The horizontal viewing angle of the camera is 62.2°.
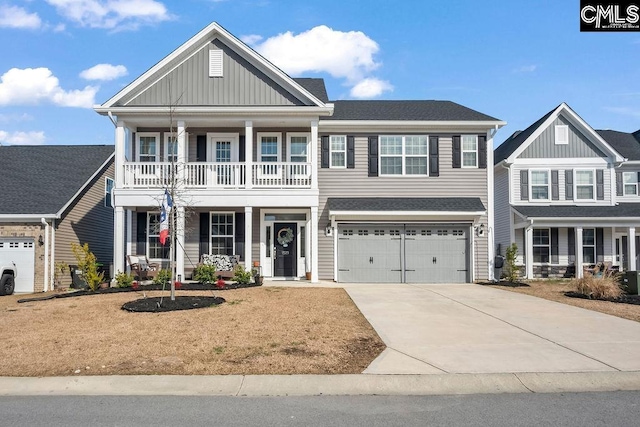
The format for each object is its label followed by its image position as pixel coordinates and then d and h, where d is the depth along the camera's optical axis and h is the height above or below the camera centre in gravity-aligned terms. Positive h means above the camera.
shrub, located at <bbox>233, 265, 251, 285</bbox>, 16.36 -1.42
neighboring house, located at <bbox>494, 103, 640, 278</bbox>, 22.55 +1.89
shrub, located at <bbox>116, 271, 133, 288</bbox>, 15.48 -1.44
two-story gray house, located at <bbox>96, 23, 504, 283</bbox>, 17.84 +1.99
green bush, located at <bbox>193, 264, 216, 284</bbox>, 16.45 -1.34
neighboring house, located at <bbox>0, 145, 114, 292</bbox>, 18.12 +0.93
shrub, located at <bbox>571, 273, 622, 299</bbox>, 14.45 -1.60
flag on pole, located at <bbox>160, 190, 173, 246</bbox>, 12.95 +0.51
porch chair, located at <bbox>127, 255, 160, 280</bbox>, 17.52 -1.25
